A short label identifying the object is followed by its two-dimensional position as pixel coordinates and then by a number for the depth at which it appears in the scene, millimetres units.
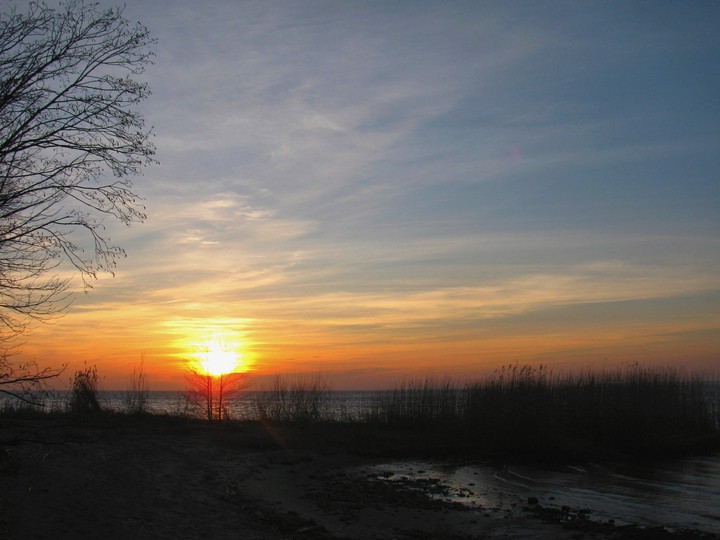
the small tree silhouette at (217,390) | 25578
